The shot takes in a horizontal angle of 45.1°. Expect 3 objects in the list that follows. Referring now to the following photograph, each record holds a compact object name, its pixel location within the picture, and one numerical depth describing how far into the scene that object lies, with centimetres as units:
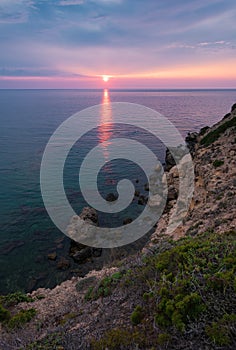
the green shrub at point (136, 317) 744
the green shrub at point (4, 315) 1296
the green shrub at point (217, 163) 2758
